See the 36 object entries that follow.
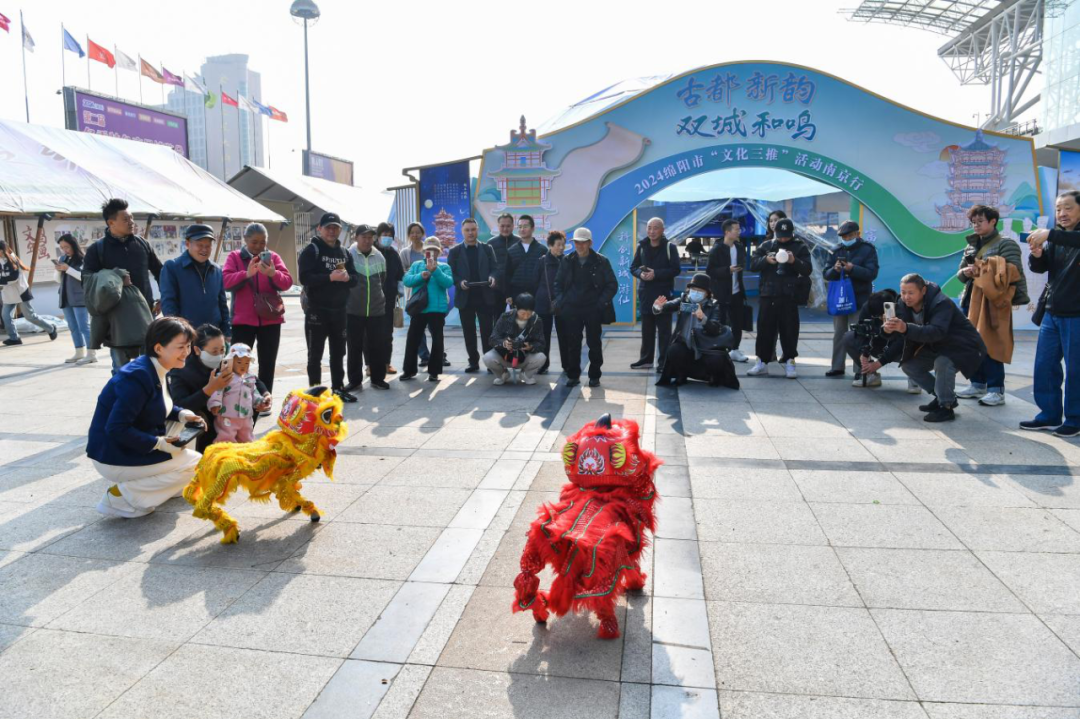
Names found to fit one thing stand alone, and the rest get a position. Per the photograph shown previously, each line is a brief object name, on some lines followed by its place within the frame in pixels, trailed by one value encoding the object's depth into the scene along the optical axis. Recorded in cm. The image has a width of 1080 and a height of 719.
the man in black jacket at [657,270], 885
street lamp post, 2888
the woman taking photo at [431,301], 845
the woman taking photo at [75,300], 1007
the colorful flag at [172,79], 3078
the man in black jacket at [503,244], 887
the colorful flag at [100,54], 2822
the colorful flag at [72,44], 2734
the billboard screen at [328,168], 3191
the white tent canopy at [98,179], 1430
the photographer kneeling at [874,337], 695
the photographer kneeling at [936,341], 646
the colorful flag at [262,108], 3656
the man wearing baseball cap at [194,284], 579
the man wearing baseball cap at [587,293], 827
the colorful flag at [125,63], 2917
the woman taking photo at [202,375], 488
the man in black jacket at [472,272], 887
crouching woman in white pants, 416
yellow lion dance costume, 390
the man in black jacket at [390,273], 848
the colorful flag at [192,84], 3173
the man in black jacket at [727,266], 965
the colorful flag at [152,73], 3020
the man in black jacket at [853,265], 821
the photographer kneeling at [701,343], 786
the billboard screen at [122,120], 2264
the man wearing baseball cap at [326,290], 714
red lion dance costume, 294
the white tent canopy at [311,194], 2364
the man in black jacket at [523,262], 888
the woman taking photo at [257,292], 640
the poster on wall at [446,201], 1281
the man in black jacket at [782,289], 834
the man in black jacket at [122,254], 596
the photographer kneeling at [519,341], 820
